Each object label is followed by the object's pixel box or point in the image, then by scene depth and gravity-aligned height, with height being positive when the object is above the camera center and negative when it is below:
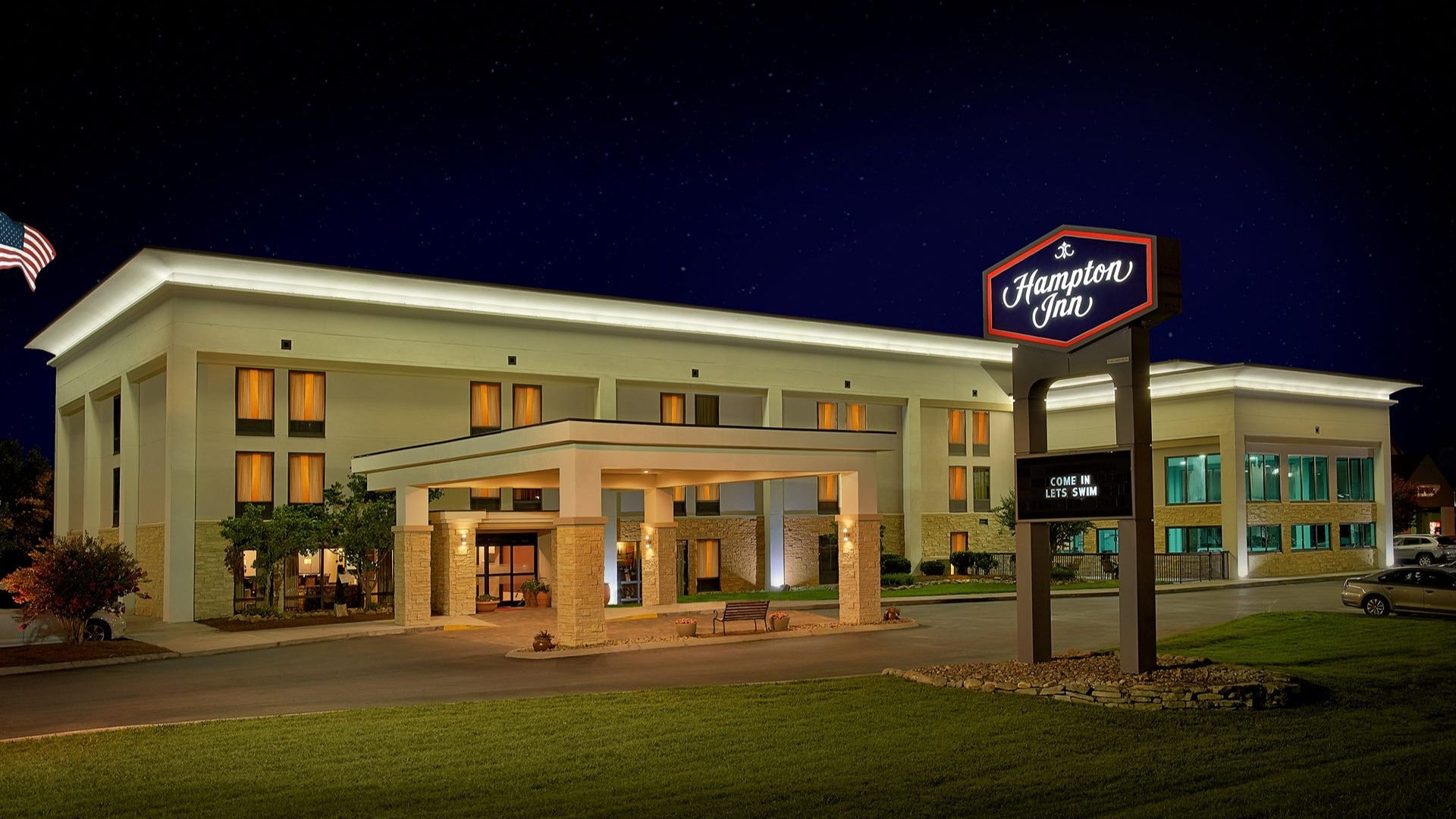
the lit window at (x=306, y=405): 41.25 +3.16
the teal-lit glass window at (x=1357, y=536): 58.78 -2.44
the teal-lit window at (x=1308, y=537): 56.53 -2.36
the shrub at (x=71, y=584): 27.55 -1.98
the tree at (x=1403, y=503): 82.81 -1.17
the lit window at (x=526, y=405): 45.38 +3.40
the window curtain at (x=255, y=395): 40.34 +3.45
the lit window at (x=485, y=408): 44.66 +3.23
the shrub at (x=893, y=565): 52.78 -3.26
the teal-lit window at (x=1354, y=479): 59.28 +0.38
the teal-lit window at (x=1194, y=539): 55.53 -2.42
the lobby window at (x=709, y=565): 50.16 -3.02
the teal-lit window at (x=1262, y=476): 54.81 +0.52
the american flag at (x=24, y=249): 26.93 +5.86
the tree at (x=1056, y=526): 53.88 -1.69
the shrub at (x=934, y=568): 54.41 -3.51
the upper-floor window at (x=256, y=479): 40.19 +0.59
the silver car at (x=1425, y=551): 60.88 -3.35
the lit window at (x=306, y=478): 41.19 +0.64
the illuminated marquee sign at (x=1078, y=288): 18.41 +3.26
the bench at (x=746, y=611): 30.08 -2.99
